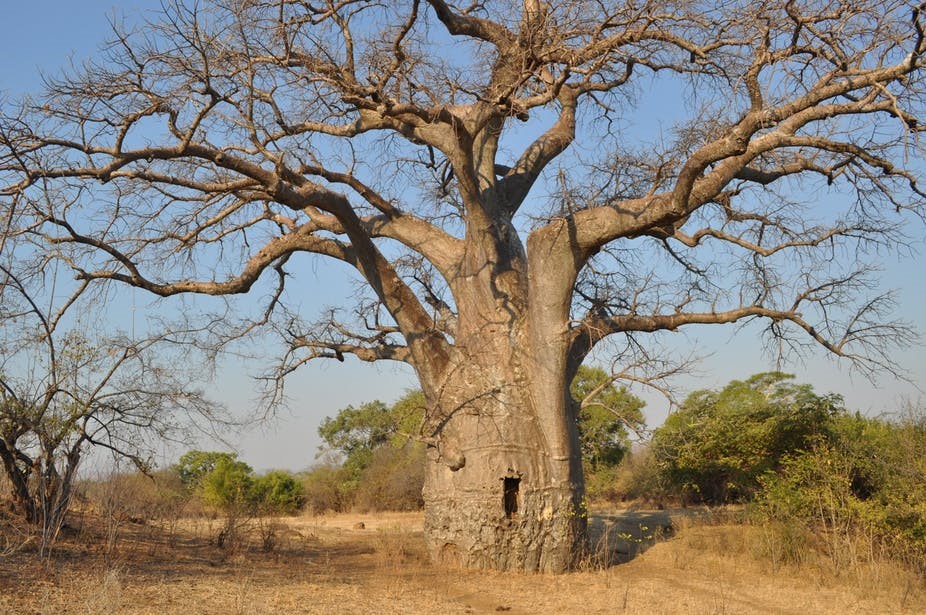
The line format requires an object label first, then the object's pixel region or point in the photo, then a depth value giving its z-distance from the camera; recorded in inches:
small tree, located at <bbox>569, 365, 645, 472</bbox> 682.8
